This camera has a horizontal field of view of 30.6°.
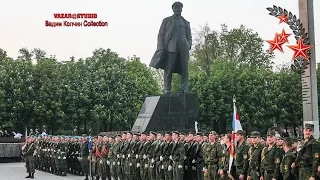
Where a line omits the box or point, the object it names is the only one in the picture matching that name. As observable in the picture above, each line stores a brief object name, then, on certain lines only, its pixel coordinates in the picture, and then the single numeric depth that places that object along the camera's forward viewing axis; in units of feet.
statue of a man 61.46
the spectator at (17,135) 121.31
